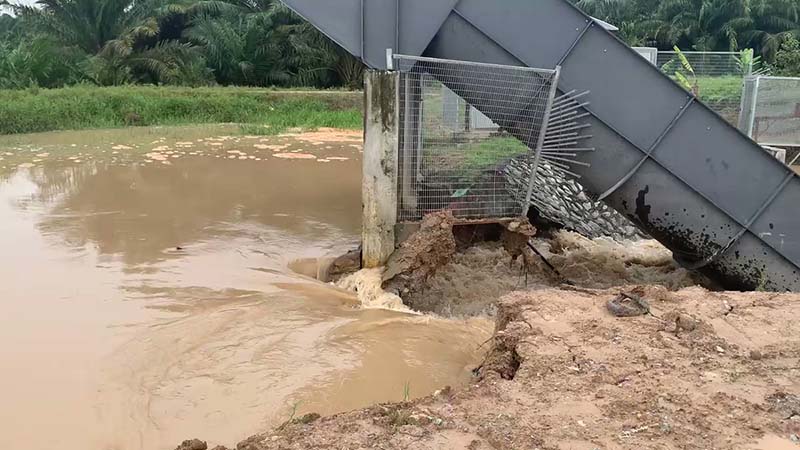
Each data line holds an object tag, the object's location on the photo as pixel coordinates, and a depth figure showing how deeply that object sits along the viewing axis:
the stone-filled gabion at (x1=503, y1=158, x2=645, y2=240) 10.58
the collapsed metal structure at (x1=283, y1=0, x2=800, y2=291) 8.48
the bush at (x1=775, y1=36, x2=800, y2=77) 19.62
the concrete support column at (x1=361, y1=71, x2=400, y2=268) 7.96
